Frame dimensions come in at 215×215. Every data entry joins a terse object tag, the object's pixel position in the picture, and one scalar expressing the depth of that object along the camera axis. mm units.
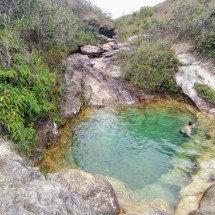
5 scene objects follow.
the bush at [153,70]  12404
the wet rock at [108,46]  17510
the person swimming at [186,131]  8825
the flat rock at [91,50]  16201
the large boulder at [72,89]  9512
